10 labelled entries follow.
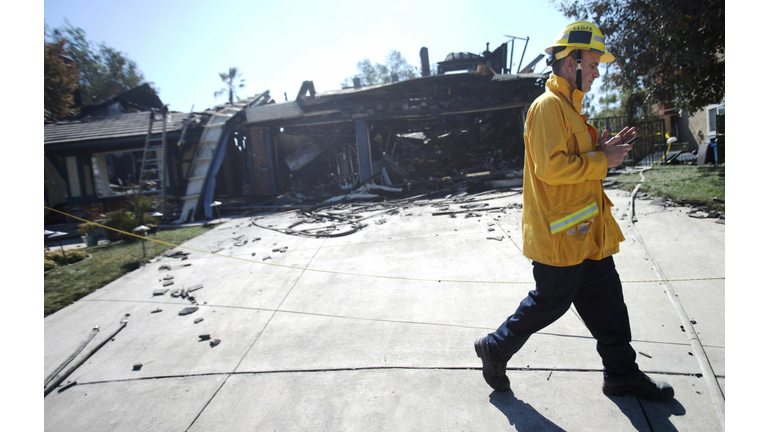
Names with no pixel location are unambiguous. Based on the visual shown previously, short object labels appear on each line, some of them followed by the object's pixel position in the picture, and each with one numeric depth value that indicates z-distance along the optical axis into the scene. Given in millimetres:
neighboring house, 16469
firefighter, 1977
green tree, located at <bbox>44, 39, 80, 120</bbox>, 9636
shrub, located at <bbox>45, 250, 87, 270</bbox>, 6641
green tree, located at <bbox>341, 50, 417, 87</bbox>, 59062
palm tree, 36094
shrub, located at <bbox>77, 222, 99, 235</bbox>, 8441
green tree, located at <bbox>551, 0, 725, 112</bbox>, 7824
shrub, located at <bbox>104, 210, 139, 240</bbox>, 8680
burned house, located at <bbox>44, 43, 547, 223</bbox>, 14625
